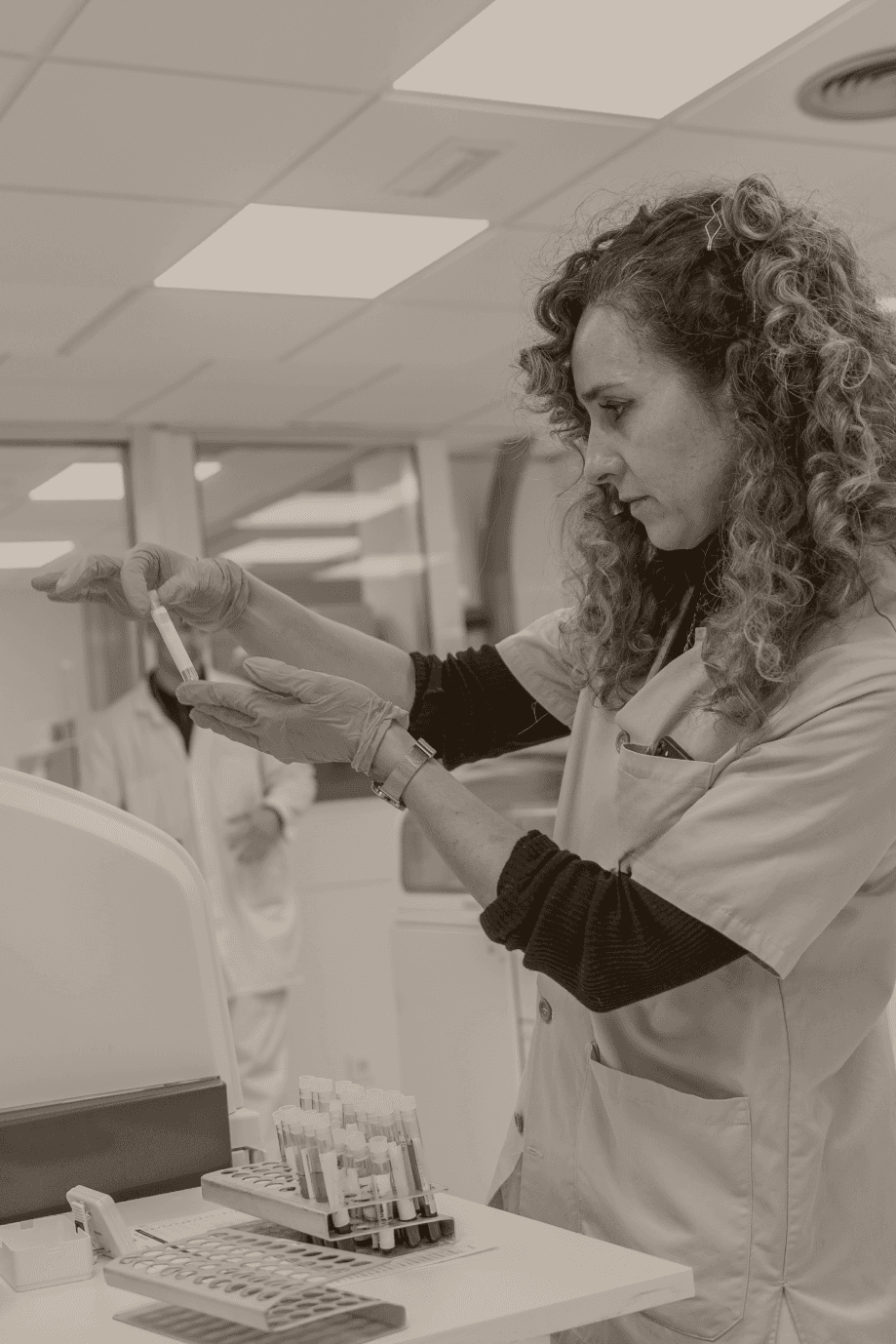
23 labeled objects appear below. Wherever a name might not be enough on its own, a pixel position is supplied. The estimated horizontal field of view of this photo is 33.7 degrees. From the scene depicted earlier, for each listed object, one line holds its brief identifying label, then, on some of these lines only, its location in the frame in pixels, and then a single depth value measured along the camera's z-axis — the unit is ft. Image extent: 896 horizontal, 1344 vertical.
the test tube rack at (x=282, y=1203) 3.38
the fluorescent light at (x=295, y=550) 17.01
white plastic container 3.43
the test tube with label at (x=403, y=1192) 3.48
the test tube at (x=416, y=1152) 3.51
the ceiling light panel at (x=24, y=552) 16.08
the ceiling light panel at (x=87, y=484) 16.02
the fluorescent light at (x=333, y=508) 17.17
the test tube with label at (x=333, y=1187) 3.39
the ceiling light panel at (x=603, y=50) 8.01
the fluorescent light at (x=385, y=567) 17.43
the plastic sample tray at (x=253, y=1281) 2.88
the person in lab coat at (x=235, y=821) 13.82
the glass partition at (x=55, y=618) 15.61
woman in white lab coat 3.82
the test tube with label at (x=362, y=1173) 3.45
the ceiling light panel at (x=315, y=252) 10.67
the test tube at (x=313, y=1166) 3.47
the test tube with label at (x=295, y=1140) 3.52
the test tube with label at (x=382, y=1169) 3.47
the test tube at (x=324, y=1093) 3.84
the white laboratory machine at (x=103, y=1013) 3.85
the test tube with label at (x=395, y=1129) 3.56
